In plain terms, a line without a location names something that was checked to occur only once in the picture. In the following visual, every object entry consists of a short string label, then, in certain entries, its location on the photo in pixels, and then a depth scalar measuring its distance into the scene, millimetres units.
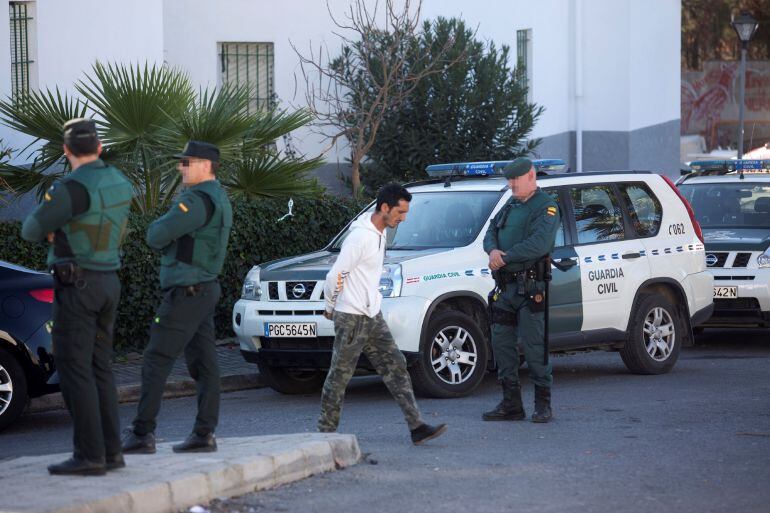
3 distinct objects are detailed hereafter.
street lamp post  35114
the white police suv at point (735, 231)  18871
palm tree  17707
